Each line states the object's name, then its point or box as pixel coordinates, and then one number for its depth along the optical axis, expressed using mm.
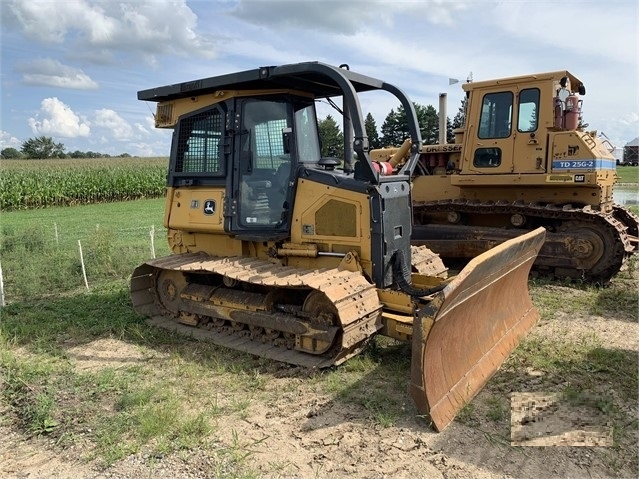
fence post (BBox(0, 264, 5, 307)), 7177
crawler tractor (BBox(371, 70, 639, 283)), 8297
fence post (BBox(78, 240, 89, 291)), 8252
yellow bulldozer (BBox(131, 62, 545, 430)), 4852
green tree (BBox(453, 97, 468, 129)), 30934
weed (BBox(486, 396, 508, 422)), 3994
